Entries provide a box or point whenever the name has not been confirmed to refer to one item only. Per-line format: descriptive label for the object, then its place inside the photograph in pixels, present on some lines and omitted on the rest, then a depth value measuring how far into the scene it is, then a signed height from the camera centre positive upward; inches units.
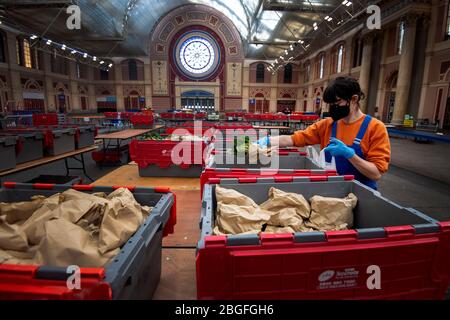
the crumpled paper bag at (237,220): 52.9 -21.1
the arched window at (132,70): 1189.3 +204.9
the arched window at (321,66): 988.6 +199.2
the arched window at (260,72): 1226.6 +210.4
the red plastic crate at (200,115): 638.5 +1.8
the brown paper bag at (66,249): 36.5 -19.0
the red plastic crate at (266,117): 593.2 +0.4
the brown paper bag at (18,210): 49.8 -18.3
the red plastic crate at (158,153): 165.0 -23.8
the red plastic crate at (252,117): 604.3 -0.1
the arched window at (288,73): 1253.0 +211.0
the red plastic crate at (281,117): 589.6 +0.7
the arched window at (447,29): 495.0 +170.5
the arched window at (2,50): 743.7 +180.4
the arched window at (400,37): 575.8 +185.3
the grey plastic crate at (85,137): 226.7 -19.8
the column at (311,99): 1075.9 +75.1
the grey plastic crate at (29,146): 160.3 -20.7
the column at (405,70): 537.0 +102.6
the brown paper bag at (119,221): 41.0 -18.3
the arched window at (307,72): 1135.0 +200.2
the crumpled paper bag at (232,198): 60.6 -18.7
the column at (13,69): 754.8 +127.7
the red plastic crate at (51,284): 28.5 -18.9
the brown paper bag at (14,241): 41.1 -19.8
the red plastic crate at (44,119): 380.8 -7.3
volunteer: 73.5 -5.3
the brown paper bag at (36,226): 41.8 -18.1
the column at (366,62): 679.7 +146.6
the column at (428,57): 514.9 +124.8
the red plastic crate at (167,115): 647.5 +1.7
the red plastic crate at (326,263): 35.4 -20.6
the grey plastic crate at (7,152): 140.7 -21.0
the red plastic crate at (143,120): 418.3 -7.1
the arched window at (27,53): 820.6 +189.4
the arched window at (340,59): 842.2 +193.6
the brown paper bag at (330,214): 60.8 -22.6
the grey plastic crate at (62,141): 190.9 -20.6
